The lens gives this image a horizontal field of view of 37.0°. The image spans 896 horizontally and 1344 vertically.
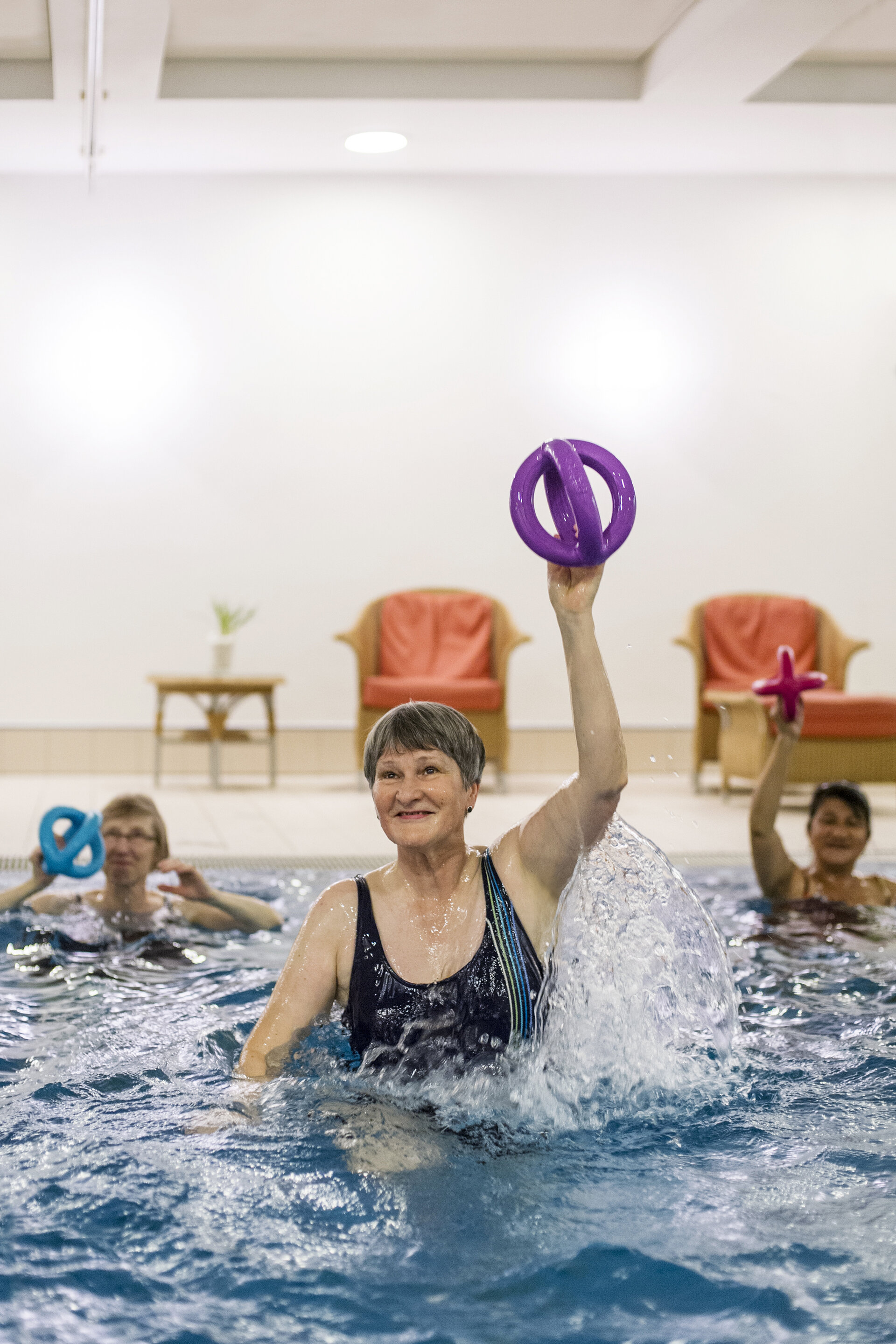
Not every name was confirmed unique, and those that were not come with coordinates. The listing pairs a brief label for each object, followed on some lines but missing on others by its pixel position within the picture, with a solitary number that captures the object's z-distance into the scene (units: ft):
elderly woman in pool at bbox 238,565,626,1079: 6.95
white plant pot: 26.11
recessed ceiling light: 25.16
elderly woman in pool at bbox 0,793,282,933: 11.78
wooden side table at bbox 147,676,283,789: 24.98
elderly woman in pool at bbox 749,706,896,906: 11.94
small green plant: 26.43
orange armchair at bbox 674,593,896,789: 23.21
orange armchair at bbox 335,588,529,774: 25.11
